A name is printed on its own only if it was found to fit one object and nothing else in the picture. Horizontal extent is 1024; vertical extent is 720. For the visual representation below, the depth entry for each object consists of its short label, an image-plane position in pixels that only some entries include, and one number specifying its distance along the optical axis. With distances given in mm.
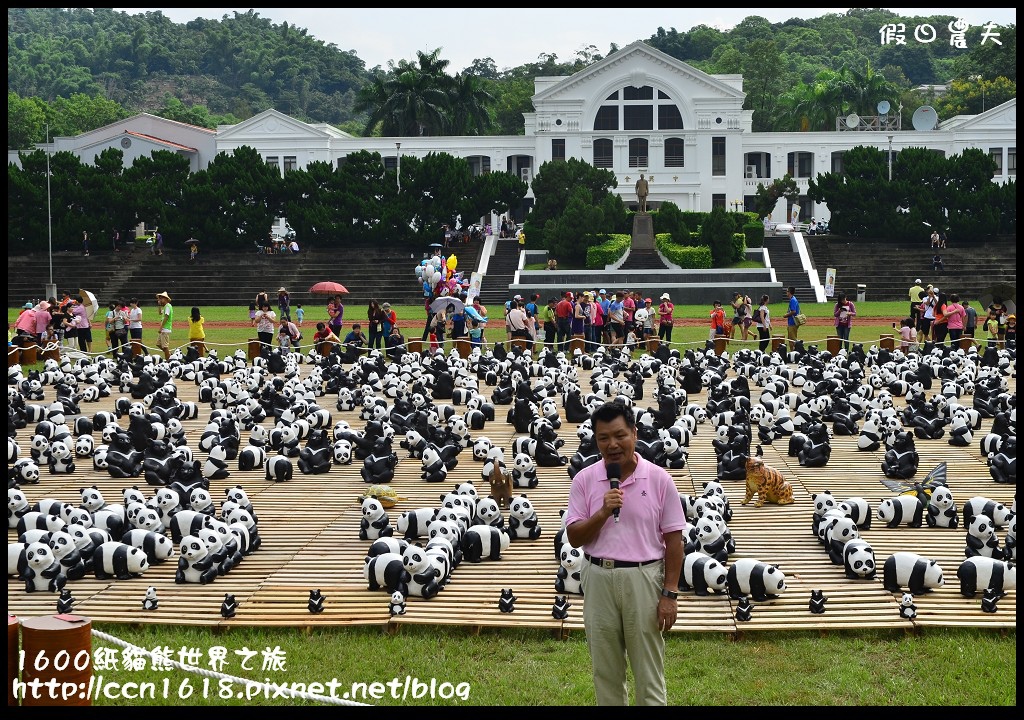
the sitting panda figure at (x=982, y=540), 11125
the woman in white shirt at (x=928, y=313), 29625
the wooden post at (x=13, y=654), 7078
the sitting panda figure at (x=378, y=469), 15492
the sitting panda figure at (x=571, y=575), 10500
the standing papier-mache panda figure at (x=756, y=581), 10250
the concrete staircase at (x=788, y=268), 52250
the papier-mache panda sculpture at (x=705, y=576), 10375
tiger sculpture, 13742
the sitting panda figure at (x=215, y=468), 15859
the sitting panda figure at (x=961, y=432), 17719
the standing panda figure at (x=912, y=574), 10359
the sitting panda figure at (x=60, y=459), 15938
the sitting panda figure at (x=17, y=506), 12776
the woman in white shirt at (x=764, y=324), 30250
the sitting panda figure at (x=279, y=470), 15586
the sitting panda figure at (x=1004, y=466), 14898
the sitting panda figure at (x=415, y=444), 16875
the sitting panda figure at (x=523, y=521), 12227
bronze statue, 57950
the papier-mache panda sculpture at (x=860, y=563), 10836
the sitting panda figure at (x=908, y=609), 9703
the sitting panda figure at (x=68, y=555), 11070
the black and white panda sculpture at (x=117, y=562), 11195
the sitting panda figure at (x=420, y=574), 10500
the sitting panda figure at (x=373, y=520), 12547
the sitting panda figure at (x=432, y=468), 15586
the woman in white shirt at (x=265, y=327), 28864
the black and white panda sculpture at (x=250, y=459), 16359
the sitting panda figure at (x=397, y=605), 10031
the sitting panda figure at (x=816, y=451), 16359
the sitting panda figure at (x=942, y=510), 12539
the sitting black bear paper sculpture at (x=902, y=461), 15406
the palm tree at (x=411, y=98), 80062
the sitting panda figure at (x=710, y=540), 11320
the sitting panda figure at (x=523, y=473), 14945
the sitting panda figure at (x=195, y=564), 11062
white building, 76000
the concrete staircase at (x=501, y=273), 52597
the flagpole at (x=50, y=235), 47562
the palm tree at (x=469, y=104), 81500
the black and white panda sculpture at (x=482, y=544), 11578
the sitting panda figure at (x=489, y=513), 12086
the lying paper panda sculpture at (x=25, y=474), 15289
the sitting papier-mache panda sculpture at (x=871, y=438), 17406
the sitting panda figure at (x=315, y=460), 16047
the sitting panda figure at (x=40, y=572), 10766
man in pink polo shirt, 7102
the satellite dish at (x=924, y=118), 72312
